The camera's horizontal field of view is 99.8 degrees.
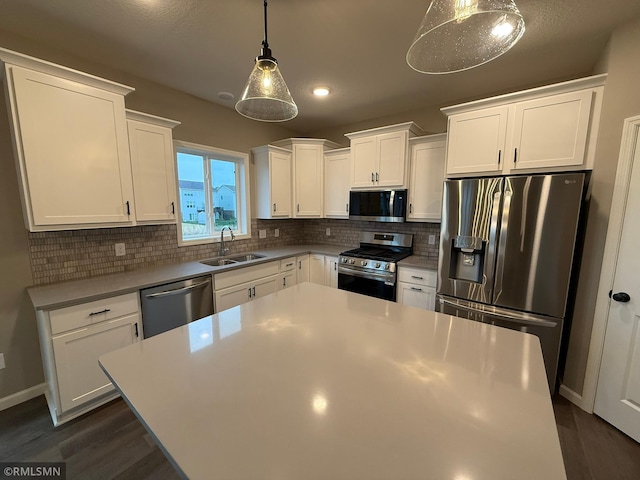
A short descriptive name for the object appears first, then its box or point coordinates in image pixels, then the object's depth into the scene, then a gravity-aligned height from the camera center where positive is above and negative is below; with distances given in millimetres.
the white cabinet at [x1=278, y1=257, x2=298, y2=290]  3275 -778
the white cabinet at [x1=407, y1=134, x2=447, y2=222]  2836 +356
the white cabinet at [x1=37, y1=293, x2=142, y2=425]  1724 -934
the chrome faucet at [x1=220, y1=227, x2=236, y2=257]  3158 -419
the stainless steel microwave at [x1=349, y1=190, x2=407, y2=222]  3049 +61
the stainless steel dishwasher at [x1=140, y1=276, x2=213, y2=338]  2109 -795
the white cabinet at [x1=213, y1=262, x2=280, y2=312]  2613 -785
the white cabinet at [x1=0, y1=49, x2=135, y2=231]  1674 +435
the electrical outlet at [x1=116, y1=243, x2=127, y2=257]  2396 -367
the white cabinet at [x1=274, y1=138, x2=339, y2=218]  3611 +484
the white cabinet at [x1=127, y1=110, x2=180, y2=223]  2260 +369
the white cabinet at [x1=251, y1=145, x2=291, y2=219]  3414 +371
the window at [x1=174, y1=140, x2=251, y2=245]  2957 +203
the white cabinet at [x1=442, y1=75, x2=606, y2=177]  1881 +620
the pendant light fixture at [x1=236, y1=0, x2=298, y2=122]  1279 +614
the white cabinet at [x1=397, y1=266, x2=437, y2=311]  2691 -785
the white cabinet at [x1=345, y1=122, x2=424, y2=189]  2977 +631
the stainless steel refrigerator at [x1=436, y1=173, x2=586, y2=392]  1888 -289
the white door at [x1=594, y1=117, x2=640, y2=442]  1695 -733
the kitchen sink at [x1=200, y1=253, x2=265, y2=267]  3027 -582
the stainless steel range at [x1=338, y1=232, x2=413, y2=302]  2939 -610
